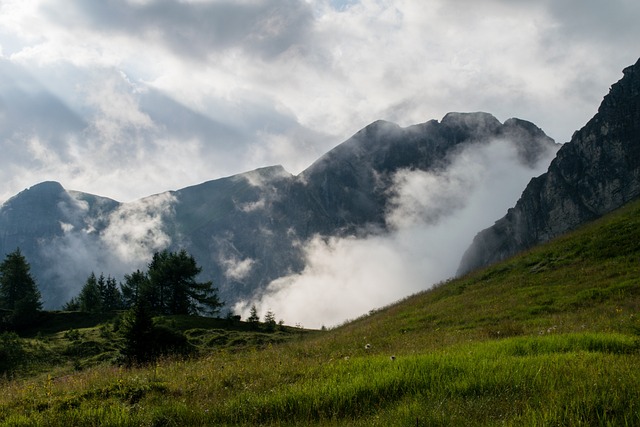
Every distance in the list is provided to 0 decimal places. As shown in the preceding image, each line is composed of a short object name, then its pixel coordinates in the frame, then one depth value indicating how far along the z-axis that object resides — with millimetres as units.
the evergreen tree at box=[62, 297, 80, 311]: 83200
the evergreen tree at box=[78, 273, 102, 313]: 67750
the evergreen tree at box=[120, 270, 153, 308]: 80500
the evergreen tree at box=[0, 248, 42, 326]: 63500
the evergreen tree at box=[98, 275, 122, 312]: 81756
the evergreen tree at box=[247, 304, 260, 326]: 58366
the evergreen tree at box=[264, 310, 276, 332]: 53759
